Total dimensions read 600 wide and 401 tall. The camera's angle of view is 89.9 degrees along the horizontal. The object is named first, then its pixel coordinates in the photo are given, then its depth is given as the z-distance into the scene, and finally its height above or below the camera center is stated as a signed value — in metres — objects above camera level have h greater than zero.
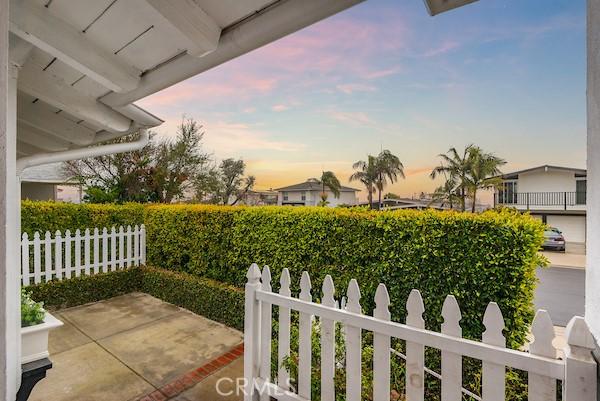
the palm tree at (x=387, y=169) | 38.38 +4.04
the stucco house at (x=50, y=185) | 14.76 +0.82
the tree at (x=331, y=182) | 40.97 +2.49
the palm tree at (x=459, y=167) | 28.83 +3.25
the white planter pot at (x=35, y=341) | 2.16 -1.03
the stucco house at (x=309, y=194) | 46.56 +1.03
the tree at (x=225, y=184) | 17.66 +1.18
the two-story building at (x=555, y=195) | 22.30 +0.37
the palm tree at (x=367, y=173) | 39.24 +3.55
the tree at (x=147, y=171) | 12.48 +1.34
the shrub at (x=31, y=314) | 2.23 -0.86
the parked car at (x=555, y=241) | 16.88 -2.31
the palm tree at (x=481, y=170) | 27.70 +2.79
